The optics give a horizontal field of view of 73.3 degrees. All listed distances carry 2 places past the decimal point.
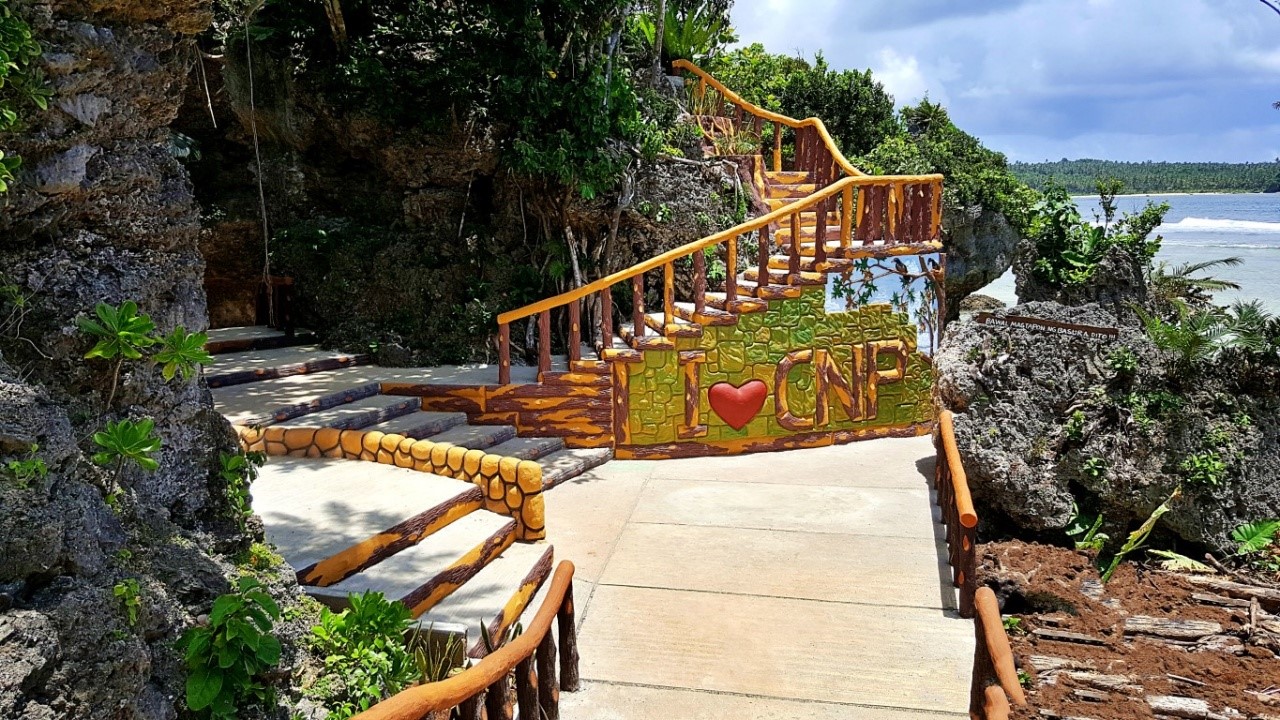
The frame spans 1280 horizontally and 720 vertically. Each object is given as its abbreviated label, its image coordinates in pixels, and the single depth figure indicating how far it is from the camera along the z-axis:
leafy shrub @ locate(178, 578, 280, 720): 2.36
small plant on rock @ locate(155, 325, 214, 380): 2.57
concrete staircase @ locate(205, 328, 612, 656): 4.04
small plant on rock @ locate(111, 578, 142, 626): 2.21
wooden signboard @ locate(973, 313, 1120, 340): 6.40
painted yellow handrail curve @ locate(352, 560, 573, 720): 2.39
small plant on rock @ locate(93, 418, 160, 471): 2.37
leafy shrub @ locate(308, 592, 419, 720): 2.94
